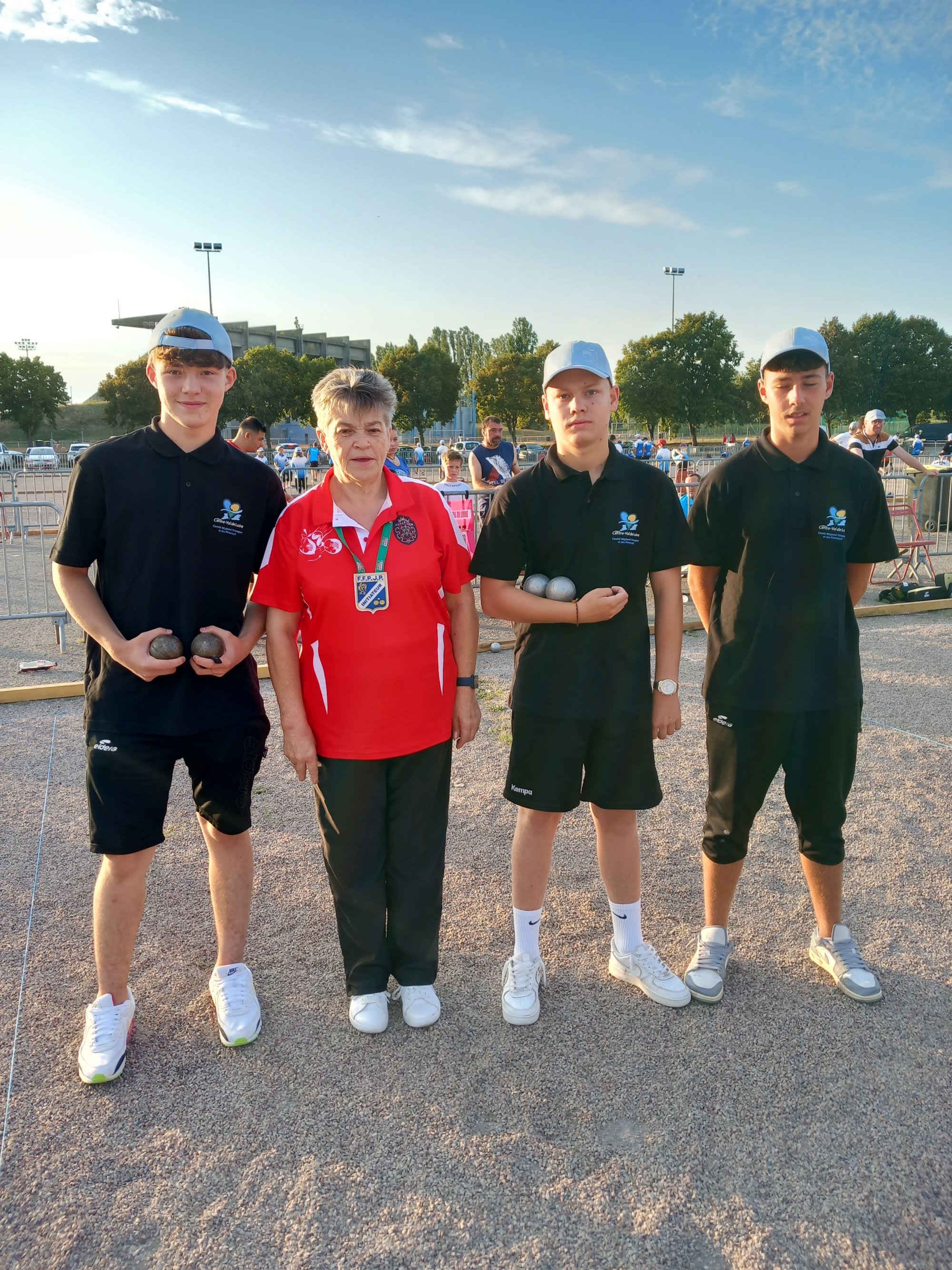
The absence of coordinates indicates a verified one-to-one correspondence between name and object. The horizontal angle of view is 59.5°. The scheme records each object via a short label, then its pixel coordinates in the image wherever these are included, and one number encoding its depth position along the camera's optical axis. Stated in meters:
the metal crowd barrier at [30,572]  8.96
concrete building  85.38
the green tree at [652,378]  62.56
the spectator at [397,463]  7.97
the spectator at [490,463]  10.71
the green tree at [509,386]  65.12
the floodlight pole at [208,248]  60.47
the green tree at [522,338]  91.88
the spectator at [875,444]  11.38
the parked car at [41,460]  41.16
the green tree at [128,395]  65.50
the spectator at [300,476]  19.52
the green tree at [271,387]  64.44
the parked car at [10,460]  36.97
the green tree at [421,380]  72.44
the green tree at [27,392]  70.44
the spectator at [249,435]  9.77
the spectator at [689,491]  13.49
